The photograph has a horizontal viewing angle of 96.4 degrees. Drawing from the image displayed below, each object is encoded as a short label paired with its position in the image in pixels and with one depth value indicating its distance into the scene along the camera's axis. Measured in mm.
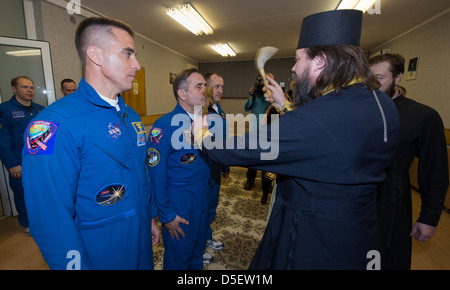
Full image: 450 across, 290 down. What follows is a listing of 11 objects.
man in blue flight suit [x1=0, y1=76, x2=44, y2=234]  2549
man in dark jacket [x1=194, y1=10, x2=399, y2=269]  759
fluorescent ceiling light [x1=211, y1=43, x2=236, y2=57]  6289
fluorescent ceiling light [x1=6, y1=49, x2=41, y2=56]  2863
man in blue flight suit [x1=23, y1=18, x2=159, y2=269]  776
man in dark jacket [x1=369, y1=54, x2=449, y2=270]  1404
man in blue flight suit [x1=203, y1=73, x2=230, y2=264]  2021
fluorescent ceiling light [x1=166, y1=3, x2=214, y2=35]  3598
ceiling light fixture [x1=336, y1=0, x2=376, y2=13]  3238
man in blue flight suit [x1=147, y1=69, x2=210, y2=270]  1504
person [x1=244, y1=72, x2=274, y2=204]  3991
